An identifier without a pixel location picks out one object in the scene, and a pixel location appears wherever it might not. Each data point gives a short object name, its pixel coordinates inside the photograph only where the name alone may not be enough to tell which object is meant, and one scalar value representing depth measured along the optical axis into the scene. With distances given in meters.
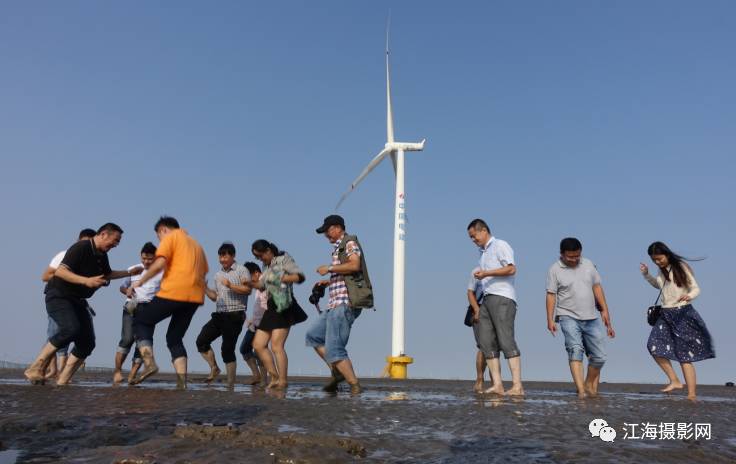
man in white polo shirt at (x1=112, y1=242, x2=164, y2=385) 8.16
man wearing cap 6.32
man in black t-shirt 6.43
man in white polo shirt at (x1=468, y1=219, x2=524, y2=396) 6.78
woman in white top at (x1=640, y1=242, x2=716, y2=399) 7.38
